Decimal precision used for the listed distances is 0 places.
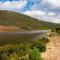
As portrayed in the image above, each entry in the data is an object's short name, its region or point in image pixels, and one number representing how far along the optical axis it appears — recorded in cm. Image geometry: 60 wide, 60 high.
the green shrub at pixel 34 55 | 484
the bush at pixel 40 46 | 678
